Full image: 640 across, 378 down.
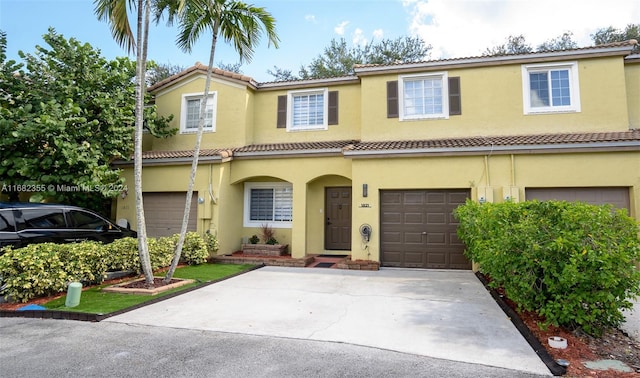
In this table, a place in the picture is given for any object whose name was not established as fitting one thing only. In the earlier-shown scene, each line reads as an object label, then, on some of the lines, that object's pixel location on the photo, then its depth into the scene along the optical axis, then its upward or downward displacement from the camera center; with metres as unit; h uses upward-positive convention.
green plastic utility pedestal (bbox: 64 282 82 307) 6.65 -1.39
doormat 11.44 -1.38
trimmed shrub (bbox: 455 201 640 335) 4.66 -0.53
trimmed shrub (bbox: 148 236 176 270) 9.88 -0.86
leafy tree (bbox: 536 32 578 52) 23.39 +11.82
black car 8.12 -0.13
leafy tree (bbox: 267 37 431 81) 25.12 +11.87
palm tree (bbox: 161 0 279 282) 8.51 +4.87
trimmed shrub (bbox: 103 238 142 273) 8.90 -0.87
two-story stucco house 10.27 +2.24
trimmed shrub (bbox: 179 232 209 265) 11.37 -0.92
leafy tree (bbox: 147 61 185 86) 27.09 +11.47
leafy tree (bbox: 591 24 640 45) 21.02 +11.32
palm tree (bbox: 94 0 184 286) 8.02 +3.63
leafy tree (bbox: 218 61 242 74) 28.43 +12.33
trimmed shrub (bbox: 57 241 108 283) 7.78 -0.91
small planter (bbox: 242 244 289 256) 12.66 -0.98
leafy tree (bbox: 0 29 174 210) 10.27 +3.01
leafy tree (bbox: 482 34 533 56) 23.92 +11.90
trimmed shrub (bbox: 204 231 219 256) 12.09 -0.70
